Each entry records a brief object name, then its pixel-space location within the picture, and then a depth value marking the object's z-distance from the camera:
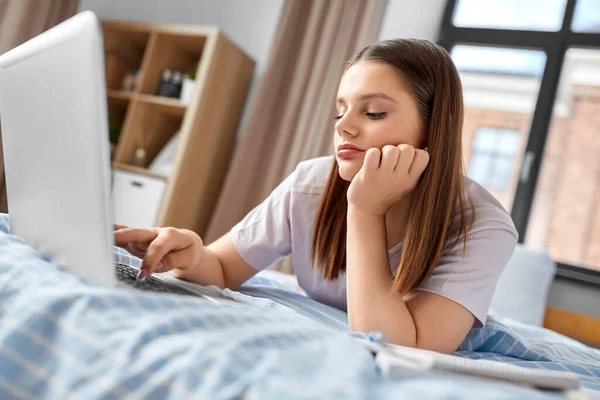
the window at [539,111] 2.90
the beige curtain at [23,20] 2.57
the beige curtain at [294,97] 2.89
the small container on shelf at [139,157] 2.99
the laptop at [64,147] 0.51
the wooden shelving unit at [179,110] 2.79
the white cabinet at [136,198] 2.79
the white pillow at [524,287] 2.20
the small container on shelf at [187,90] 2.88
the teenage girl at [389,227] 0.88
